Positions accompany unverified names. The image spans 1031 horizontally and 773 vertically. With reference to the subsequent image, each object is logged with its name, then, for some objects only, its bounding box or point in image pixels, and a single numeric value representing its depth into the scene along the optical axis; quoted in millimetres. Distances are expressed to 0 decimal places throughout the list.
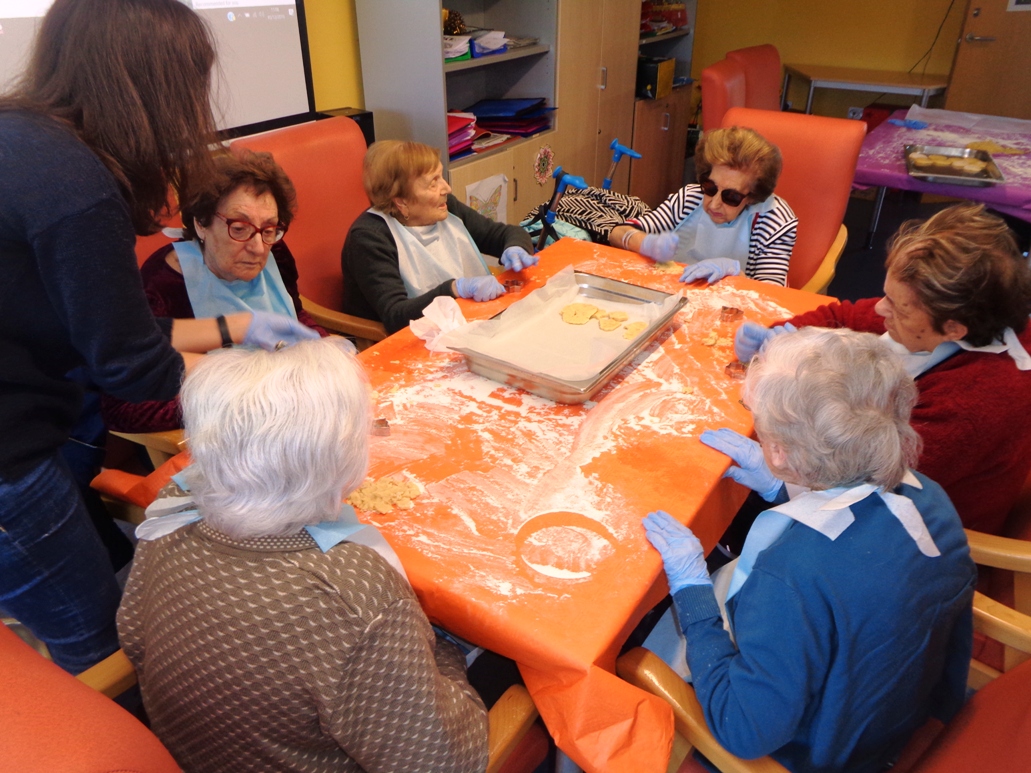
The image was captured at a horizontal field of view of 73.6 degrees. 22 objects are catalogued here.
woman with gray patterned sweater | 886
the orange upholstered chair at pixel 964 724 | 865
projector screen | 2545
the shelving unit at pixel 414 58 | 2891
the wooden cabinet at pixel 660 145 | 4934
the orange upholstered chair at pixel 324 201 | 2303
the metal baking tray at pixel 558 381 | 1528
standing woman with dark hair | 1028
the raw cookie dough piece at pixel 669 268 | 2297
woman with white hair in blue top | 992
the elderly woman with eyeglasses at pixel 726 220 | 2332
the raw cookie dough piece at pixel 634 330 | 1808
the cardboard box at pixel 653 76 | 4750
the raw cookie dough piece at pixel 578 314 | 1887
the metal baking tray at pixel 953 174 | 2843
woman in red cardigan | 1441
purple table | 2834
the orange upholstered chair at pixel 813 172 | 2664
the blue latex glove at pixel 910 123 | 3840
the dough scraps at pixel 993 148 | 3314
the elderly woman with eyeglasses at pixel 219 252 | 1672
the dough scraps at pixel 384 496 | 1265
